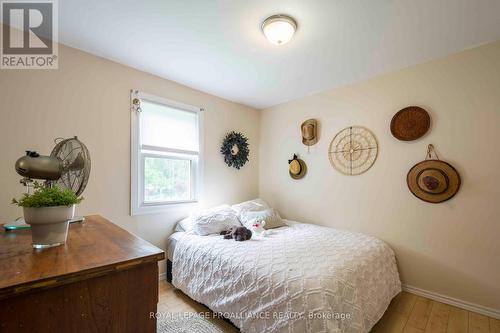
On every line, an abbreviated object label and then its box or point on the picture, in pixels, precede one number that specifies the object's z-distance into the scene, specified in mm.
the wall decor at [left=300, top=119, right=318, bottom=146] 3019
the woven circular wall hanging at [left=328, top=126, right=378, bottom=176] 2559
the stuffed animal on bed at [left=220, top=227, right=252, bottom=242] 2213
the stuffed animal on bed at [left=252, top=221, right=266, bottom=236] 2406
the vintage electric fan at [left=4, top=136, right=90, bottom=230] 1197
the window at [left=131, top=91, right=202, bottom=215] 2408
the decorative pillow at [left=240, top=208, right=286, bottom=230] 2674
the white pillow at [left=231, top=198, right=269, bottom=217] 2916
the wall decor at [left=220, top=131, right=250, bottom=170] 3199
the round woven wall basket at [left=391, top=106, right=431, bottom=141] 2201
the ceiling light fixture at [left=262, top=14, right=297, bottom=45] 1628
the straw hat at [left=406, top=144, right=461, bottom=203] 2061
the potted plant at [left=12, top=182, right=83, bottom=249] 858
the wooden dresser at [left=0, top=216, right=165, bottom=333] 640
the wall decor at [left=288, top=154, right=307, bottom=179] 3139
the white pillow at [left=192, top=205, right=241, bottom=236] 2432
